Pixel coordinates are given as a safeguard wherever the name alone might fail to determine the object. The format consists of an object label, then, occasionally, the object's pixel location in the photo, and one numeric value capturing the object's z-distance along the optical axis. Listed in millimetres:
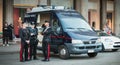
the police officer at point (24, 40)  18188
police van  18766
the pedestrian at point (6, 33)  28484
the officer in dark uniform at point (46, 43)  18344
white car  23719
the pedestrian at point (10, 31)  29406
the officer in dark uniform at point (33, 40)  18641
